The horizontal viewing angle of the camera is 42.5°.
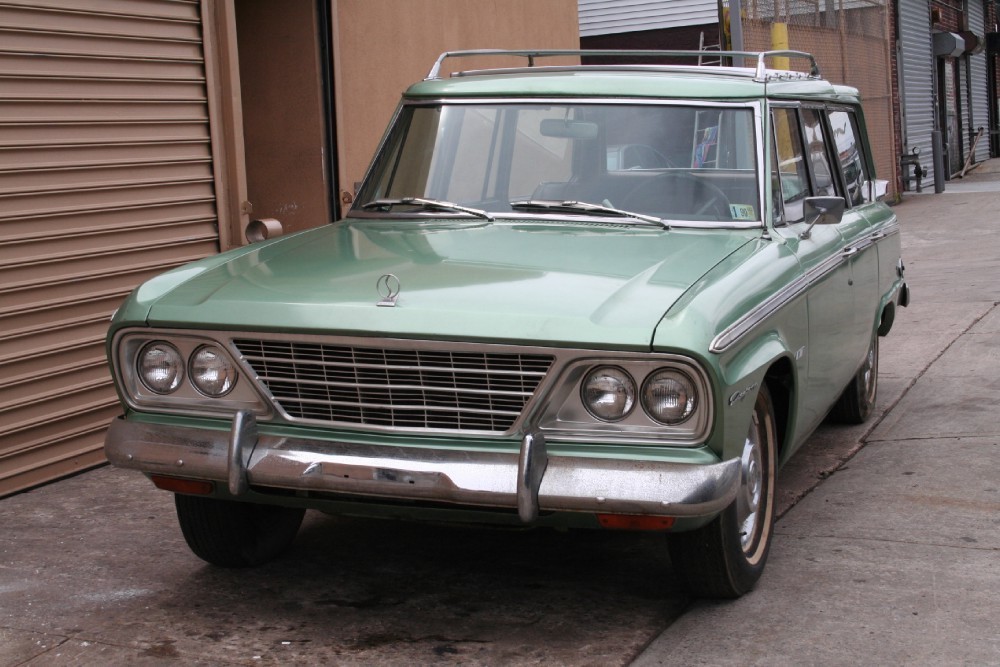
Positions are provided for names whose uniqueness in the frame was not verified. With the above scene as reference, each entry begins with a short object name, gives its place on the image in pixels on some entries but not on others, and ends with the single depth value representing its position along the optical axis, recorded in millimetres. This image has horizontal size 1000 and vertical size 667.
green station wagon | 3770
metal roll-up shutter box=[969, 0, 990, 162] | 34812
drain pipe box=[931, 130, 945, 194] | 24750
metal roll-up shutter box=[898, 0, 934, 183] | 25297
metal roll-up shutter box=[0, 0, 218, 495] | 6289
